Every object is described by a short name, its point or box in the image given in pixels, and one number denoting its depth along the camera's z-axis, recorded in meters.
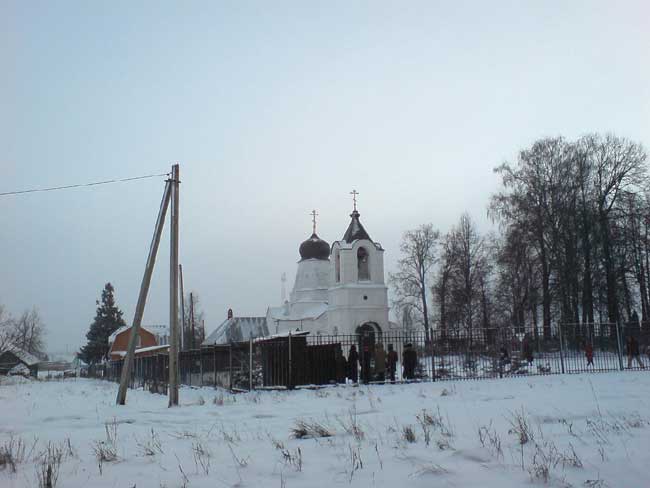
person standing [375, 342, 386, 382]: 20.58
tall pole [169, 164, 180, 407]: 15.60
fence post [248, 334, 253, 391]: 19.40
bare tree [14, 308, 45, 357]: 85.68
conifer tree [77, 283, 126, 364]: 72.44
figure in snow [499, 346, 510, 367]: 21.98
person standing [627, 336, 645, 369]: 22.48
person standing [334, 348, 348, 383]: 20.03
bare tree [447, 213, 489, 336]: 45.50
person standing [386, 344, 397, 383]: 20.37
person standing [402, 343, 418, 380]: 20.97
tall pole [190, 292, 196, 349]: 48.35
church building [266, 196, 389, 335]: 41.25
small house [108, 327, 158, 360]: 64.56
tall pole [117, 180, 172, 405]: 16.20
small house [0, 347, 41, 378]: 63.27
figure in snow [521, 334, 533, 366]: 22.89
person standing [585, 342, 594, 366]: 22.91
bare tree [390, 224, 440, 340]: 51.38
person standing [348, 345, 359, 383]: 20.53
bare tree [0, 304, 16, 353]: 57.22
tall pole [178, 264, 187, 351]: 33.86
